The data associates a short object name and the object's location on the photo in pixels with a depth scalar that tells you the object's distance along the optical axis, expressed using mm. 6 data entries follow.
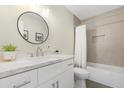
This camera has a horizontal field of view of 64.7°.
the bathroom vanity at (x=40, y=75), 721
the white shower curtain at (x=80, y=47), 2711
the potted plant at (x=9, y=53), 1198
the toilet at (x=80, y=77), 2005
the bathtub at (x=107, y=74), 2149
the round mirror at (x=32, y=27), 1630
